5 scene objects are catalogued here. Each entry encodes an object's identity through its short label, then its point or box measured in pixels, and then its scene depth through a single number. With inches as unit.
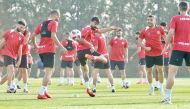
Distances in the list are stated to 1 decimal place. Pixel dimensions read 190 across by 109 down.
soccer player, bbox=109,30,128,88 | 1130.7
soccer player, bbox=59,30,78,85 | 1269.7
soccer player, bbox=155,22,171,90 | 1062.7
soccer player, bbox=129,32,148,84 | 1289.1
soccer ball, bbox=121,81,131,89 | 1075.0
